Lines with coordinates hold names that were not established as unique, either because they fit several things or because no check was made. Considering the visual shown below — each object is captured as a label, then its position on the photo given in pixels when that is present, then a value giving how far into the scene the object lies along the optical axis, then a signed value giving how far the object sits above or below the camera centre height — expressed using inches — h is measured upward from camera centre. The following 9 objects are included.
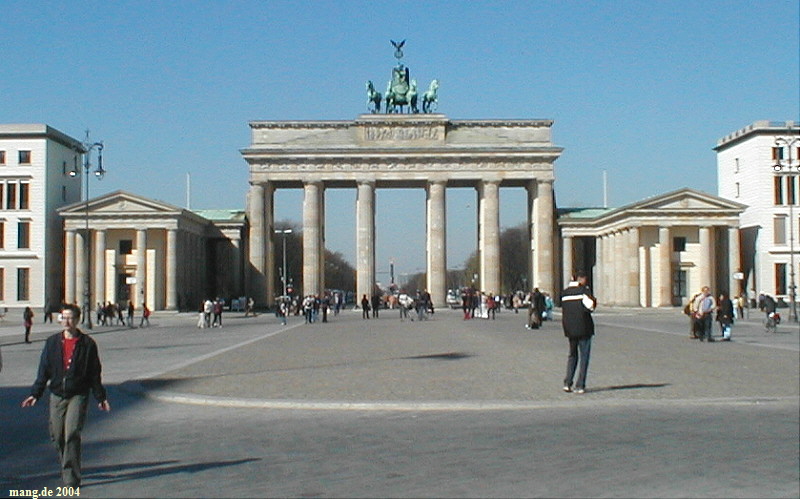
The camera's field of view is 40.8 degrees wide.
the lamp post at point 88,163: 2158.0 +236.8
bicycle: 1646.2 -73.2
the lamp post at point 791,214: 1990.7 +119.6
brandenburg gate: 3499.0 +358.2
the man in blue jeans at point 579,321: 667.4 -27.9
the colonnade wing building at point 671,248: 3255.4 +86.2
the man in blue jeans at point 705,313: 1333.7 -47.1
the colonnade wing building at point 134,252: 3255.4 +88.3
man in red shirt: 380.5 -37.4
